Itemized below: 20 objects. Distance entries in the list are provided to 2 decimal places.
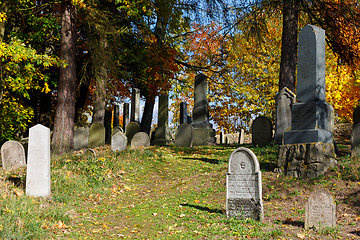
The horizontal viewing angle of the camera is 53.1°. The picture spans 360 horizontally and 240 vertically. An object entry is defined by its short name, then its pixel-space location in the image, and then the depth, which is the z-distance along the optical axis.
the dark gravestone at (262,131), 15.45
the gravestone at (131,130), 19.14
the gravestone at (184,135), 17.06
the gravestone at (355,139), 10.37
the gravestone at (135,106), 21.56
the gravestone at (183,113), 21.17
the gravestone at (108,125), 22.59
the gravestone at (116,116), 25.36
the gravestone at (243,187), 7.12
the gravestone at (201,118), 18.36
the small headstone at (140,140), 16.66
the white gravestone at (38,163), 8.12
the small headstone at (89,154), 12.50
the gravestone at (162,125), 19.30
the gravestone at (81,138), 18.52
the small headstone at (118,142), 15.23
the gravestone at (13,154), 12.42
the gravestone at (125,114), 25.17
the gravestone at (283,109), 13.72
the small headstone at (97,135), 18.72
